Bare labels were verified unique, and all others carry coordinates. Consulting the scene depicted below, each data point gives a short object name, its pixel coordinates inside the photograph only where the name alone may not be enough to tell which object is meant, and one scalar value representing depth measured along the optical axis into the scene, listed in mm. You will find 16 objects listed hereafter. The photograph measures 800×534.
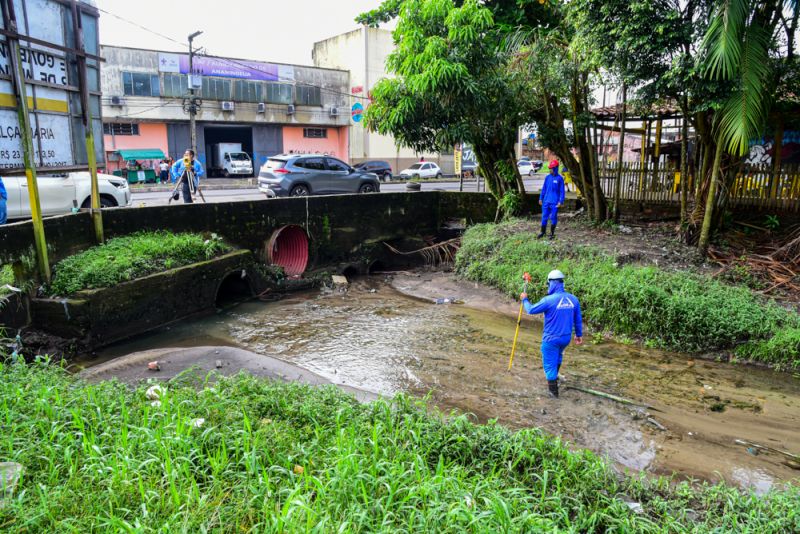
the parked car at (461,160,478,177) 39247
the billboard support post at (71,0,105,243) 8586
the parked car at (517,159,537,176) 40803
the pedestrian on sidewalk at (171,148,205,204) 14562
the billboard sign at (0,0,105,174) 7414
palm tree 8836
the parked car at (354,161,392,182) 36972
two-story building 33719
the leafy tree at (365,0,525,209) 13234
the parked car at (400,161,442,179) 39719
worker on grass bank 12938
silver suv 18234
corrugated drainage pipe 14797
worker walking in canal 7102
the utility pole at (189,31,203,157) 29588
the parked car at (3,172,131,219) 10984
